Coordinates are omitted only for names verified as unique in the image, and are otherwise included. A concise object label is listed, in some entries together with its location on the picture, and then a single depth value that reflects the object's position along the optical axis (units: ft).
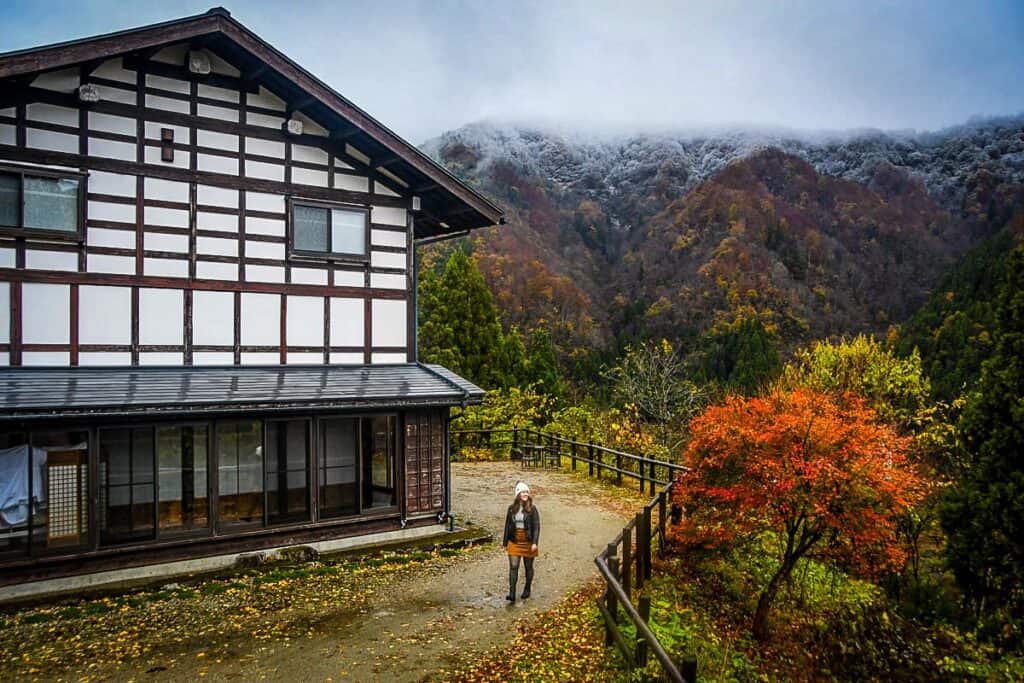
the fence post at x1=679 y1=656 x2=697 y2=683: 17.37
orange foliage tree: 29.19
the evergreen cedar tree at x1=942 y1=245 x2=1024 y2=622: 38.81
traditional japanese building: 33.30
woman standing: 30.83
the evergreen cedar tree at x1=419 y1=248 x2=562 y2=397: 97.30
